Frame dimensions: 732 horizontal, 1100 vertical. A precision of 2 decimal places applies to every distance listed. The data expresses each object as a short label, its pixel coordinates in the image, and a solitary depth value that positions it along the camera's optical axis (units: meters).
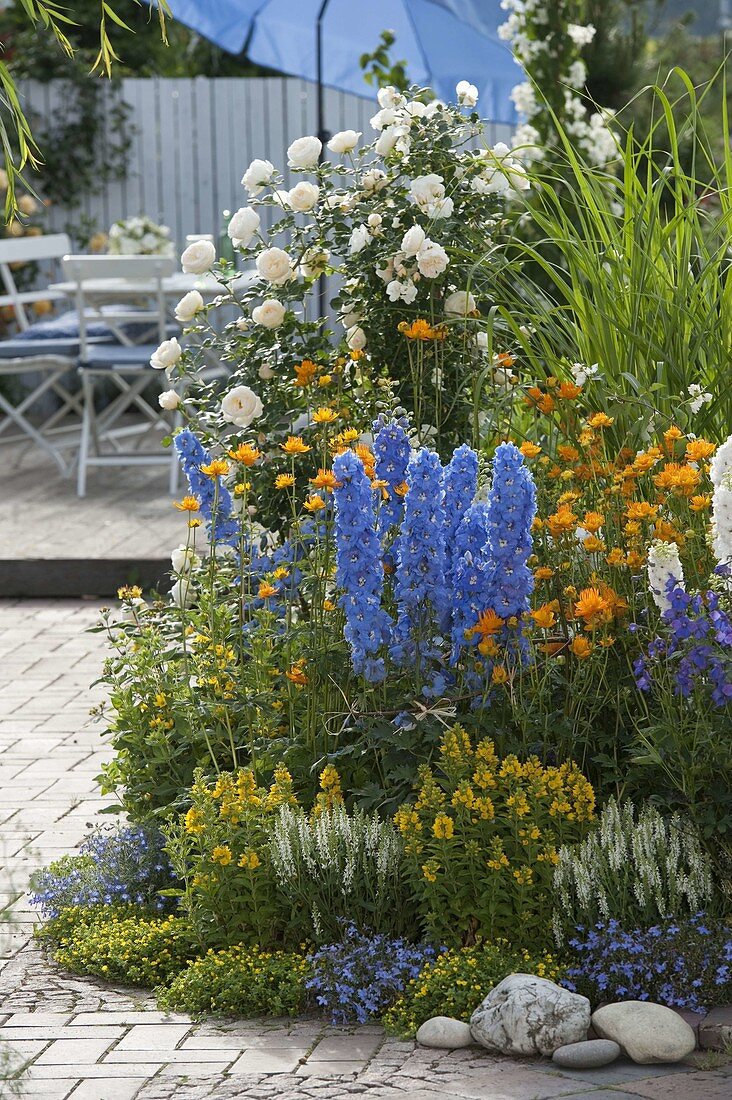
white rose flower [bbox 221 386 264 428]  7.65
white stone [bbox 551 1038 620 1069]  5.01
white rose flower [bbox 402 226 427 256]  7.42
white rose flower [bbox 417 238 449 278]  7.50
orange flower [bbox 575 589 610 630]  5.79
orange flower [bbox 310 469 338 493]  6.03
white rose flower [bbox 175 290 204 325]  7.78
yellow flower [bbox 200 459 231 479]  6.74
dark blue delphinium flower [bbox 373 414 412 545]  6.51
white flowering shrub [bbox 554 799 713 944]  5.56
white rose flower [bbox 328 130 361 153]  7.97
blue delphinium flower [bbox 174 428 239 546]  7.36
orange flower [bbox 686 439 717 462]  6.00
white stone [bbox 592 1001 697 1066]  5.02
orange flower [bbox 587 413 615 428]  6.44
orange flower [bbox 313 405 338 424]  6.63
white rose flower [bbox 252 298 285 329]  7.80
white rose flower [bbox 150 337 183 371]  7.69
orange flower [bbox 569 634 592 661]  5.78
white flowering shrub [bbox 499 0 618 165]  15.04
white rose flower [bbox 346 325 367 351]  7.75
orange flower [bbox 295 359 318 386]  7.46
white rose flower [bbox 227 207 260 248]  7.76
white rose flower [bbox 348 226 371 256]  7.75
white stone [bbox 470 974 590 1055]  5.09
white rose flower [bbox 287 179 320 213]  7.79
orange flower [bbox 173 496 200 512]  6.77
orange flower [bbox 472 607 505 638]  5.91
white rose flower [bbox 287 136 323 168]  7.93
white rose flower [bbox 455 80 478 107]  8.26
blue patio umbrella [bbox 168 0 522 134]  15.98
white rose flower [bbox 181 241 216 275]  7.82
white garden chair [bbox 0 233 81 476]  15.26
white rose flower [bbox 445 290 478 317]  7.77
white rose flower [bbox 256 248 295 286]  7.81
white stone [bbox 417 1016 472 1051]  5.18
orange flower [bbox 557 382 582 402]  6.64
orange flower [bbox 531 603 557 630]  5.76
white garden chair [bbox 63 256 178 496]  14.35
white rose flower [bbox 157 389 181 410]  7.70
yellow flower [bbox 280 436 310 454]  6.50
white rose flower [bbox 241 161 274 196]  7.98
